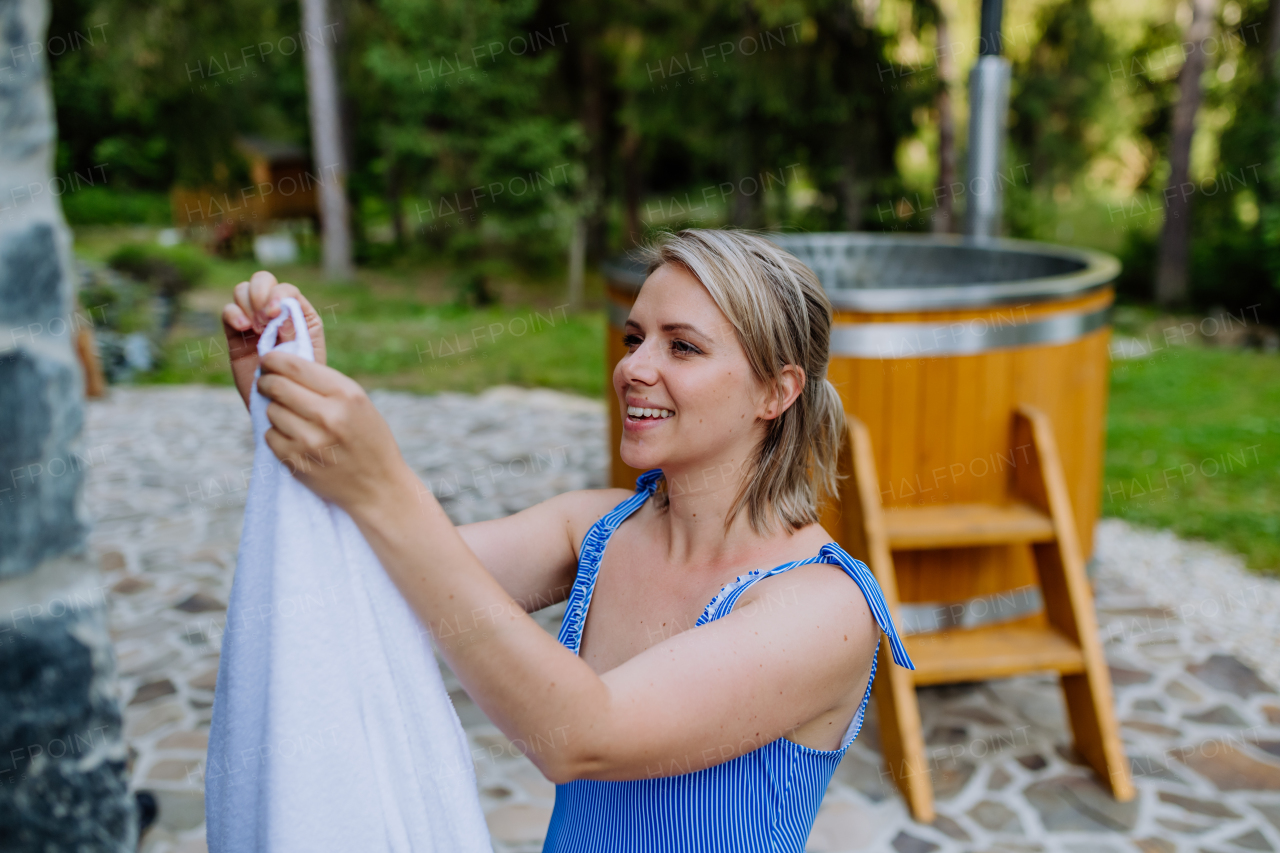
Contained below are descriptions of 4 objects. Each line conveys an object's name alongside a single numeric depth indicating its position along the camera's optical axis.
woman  1.00
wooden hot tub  3.50
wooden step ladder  3.31
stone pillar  1.61
